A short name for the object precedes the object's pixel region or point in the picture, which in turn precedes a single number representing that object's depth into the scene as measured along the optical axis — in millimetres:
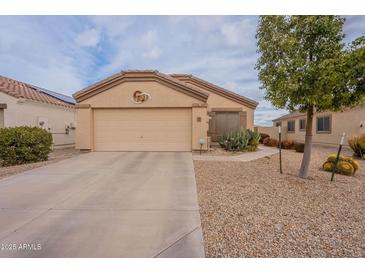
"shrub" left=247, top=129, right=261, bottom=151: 12231
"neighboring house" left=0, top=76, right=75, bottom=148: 11891
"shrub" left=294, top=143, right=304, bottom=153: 13131
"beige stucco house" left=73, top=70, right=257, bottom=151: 11227
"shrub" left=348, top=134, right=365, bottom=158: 10648
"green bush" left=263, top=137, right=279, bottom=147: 16698
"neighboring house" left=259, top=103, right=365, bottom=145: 13984
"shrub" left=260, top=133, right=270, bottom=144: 18950
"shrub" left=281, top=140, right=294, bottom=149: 15077
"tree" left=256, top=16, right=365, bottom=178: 5223
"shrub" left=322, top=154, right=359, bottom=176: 7145
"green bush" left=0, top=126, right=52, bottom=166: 8328
